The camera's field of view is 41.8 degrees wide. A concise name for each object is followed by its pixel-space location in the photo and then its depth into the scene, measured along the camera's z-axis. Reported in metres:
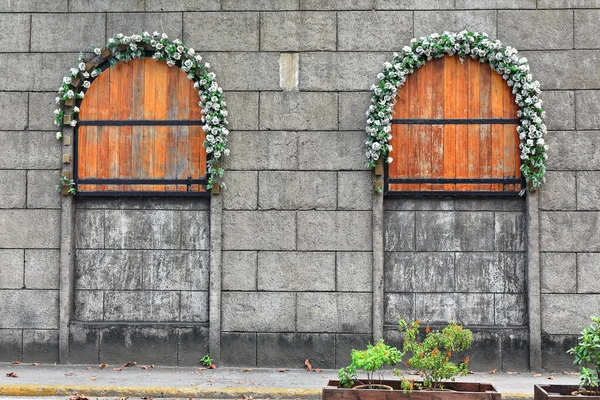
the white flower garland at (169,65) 11.60
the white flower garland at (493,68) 11.41
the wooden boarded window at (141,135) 11.86
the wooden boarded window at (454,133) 11.68
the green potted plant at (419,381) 7.45
